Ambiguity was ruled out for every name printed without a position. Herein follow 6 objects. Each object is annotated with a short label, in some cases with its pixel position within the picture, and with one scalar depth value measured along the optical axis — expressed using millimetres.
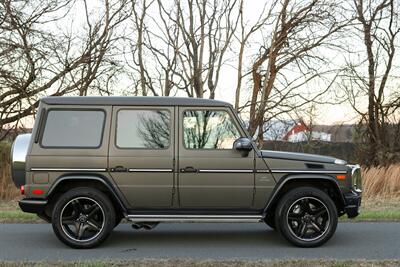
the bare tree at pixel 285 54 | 19906
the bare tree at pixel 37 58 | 16812
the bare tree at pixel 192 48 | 22156
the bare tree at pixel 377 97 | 21844
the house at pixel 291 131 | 20531
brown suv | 7520
